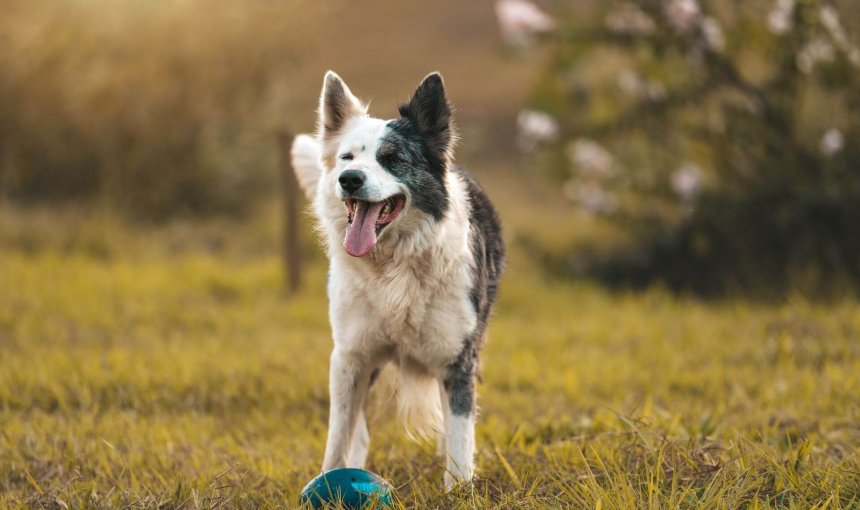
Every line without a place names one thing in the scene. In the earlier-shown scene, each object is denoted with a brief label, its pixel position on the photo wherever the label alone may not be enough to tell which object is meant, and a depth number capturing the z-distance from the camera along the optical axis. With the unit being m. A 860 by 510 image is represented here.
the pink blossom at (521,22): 17.66
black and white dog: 7.83
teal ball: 7.14
